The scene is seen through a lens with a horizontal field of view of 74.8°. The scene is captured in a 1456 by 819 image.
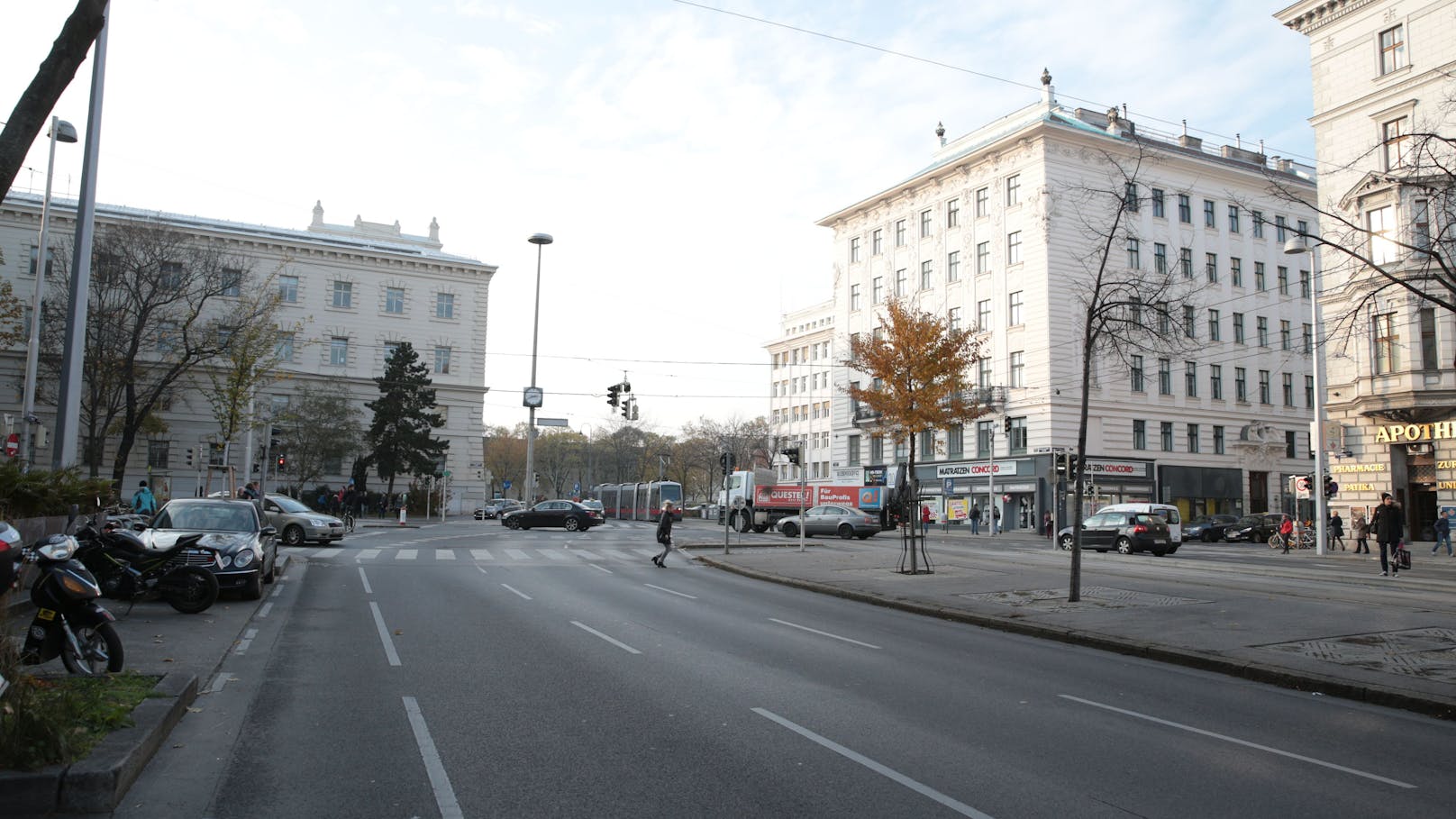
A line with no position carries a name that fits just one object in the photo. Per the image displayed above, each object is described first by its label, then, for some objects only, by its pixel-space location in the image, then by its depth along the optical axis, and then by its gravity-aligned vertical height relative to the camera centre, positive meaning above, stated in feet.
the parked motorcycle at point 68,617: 24.89 -3.92
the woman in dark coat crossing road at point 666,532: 76.35 -4.00
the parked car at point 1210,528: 156.46 -5.66
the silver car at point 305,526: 91.40 -5.02
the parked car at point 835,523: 133.08 -5.25
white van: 111.34 -2.26
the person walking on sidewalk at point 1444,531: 104.88 -3.44
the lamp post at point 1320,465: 107.04 +3.64
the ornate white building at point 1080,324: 172.45 +33.09
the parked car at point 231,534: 45.47 -3.14
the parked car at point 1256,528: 150.00 -5.26
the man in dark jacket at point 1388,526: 74.28 -2.25
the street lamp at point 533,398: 162.50 +13.90
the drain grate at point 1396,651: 31.45 -5.56
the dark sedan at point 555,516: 139.03 -5.38
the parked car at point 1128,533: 106.32 -4.69
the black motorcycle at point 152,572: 39.96 -4.32
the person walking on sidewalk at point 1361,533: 108.27 -4.15
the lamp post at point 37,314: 81.97 +14.69
